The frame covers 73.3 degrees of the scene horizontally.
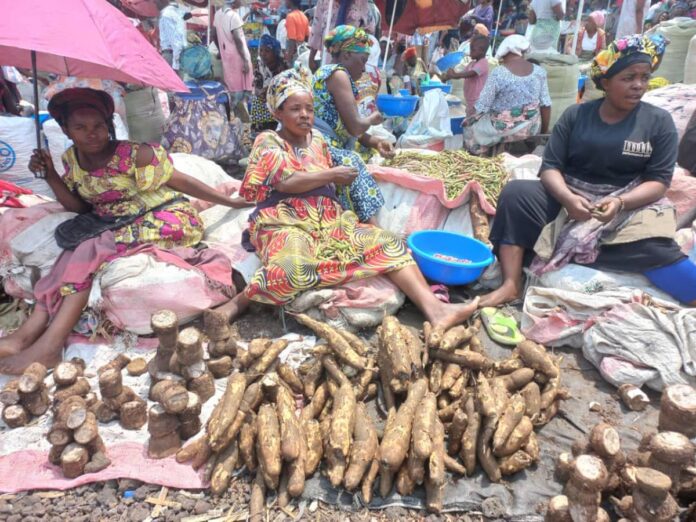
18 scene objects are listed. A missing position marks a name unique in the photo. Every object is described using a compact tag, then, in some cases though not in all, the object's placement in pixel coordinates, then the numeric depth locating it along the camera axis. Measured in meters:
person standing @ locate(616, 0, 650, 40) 7.62
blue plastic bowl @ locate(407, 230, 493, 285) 3.38
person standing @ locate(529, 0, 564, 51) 6.92
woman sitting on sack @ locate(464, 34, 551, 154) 5.48
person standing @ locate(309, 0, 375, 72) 6.53
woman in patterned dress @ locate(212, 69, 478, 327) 3.04
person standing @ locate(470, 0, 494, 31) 9.47
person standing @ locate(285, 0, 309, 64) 8.73
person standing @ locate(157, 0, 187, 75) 7.06
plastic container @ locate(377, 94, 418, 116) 6.23
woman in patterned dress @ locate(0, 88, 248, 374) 2.89
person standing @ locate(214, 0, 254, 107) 6.81
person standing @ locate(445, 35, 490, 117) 6.37
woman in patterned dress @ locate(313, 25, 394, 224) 3.81
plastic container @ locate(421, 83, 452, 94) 7.17
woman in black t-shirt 2.96
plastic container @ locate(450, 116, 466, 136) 6.70
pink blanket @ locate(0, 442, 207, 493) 2.07
